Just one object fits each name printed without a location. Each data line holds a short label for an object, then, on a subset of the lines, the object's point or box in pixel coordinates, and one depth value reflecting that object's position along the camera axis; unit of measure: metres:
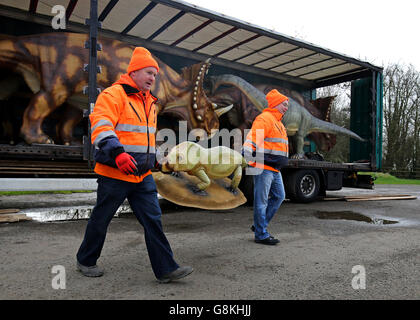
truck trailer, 5.77
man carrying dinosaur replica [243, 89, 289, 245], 4.29
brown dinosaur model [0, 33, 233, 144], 6.02
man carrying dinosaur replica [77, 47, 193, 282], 2.69
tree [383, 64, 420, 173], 25.84
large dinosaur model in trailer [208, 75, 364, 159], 9.17
